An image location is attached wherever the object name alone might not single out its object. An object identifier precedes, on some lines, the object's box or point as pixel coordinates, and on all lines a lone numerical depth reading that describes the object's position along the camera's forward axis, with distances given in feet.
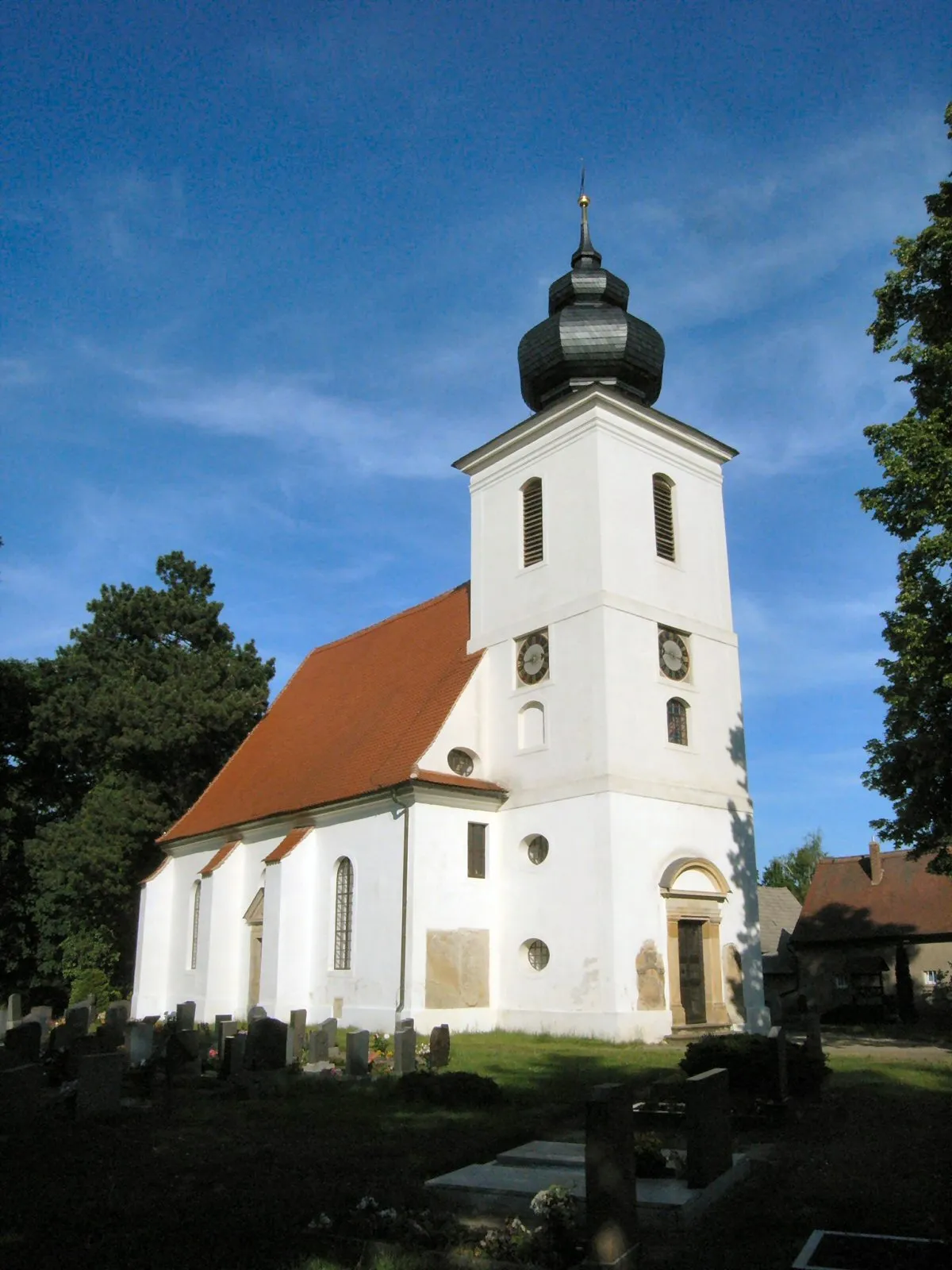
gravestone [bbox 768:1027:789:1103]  31.48
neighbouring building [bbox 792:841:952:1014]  95.55
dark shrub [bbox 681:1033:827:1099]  31.78
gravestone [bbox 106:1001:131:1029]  54.65
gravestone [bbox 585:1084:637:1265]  18.11
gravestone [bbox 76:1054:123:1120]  31.99
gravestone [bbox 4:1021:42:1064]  46.14
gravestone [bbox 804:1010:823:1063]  37.00
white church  62.54
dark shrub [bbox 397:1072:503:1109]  35.04
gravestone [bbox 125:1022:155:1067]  43.16
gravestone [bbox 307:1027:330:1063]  43.91
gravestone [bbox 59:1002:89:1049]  46.52
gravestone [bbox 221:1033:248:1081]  40.68
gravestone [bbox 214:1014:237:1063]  45.11
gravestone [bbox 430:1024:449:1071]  44.83
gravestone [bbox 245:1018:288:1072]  41.52
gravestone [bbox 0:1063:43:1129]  31.53
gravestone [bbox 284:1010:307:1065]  42.80
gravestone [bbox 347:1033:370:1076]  41.01
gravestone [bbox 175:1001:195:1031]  52.49
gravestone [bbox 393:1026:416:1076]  42.63
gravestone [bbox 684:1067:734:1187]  22.61
